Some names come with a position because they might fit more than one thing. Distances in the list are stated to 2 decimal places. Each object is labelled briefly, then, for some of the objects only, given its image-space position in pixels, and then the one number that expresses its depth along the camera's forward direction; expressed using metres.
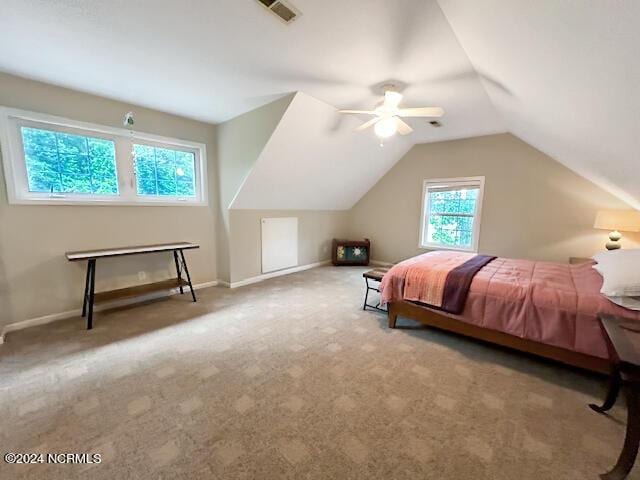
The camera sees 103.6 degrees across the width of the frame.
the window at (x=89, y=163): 2.47
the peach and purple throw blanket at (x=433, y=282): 2.30
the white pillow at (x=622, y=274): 1.70
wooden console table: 2.54
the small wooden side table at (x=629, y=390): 1.11
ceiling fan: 2.40
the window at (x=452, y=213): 4.39
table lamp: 2.91
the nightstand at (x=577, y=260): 3.34
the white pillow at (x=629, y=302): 1.69
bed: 1.80
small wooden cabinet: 5.43
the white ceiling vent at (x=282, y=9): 1.49
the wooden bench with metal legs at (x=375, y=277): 3.03
